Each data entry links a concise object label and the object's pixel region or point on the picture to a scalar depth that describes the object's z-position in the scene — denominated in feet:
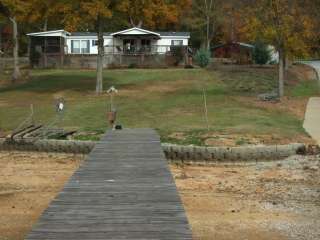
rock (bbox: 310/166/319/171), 57.06
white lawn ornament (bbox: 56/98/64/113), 73.19
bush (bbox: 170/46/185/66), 185.06
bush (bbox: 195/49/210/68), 179.01
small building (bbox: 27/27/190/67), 186.70
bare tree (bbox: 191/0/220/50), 244.83
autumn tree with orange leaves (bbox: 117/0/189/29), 112.27
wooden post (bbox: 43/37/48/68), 187.40
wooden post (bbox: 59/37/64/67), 186.70
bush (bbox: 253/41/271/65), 188.18
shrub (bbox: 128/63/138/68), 182.39
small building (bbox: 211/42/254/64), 202.80
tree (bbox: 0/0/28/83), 129.29
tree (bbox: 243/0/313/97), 104.88
